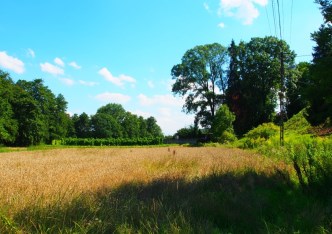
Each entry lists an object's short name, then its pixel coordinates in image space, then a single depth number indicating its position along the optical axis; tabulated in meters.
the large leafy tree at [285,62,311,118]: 57.44
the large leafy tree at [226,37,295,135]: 61.91
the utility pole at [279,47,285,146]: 27.56
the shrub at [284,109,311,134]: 35.37
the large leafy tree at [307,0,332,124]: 10.66
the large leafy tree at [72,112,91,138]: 119.25
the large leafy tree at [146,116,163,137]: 151.75
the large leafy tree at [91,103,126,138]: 117.44
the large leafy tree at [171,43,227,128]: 69.00
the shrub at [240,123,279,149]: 34.59
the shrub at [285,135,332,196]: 8.29
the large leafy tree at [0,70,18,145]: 63.32
